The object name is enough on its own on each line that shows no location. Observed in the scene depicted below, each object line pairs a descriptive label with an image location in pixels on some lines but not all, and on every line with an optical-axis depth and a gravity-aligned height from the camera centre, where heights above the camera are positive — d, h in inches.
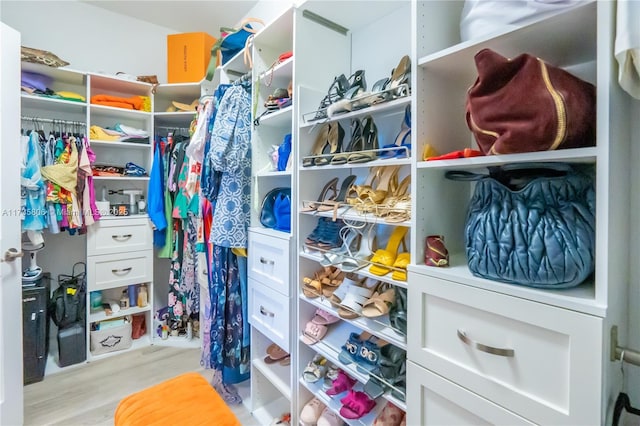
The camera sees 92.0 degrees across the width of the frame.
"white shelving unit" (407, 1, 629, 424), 23.7 -7.2
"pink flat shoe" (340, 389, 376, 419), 45.7 -29.6
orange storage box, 99.5 +49.3
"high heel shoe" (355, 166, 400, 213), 44.3 +2.6
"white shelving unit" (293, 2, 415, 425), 52.6 +20.9
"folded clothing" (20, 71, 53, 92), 84.0 +35.3
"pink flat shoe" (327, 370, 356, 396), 50.8 -29.2
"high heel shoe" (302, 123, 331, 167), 56.7 +12.6
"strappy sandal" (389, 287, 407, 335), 39.6 -13.9
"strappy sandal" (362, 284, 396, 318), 42.4 -13.3
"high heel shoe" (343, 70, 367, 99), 46.9 +19.0
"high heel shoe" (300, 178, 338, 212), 57.7 +3.3
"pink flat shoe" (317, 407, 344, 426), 52.3 -36.1
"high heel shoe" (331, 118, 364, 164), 50.7 +11.4
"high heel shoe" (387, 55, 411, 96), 39.7 +18.1
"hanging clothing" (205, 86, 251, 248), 65.6 +9.2
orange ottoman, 42.8 -29.1
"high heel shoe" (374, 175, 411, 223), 39.4 +0.2
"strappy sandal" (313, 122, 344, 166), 53.5 +12.4
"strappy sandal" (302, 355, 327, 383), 54.3 -28.9
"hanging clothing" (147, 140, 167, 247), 100.7 +4.9
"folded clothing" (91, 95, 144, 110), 94.6 +33.6
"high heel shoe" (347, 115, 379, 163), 50.0 +12.1
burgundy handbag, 24.3 +8.5
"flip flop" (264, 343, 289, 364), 66.9 -32.1
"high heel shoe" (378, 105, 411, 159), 41.4 +10.4
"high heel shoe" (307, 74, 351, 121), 49.8 +18.8
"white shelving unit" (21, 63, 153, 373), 91.6 -5.2
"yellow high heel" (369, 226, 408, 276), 42.0 -6.6
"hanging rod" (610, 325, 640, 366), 24.2 -11.5
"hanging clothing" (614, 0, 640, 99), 21.7 +11.9
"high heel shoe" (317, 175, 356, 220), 51.6 +3.2
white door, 60.5 -5.9
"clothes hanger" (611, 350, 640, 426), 25.7 -16.7
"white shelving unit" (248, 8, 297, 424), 57.7 -8.7
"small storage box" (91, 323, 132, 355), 94.6 -41.2
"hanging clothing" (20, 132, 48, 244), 78.6 +4.2
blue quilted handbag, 25.7 -1.6
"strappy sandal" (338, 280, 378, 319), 45.1 -13.7
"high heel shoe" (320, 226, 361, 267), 48.2 -6.2
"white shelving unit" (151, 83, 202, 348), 103.0 +30.8
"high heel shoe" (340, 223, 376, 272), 44.5 -7.1
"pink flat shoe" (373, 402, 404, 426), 43.8 -30.0
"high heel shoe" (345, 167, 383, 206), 46.3 +3.1
